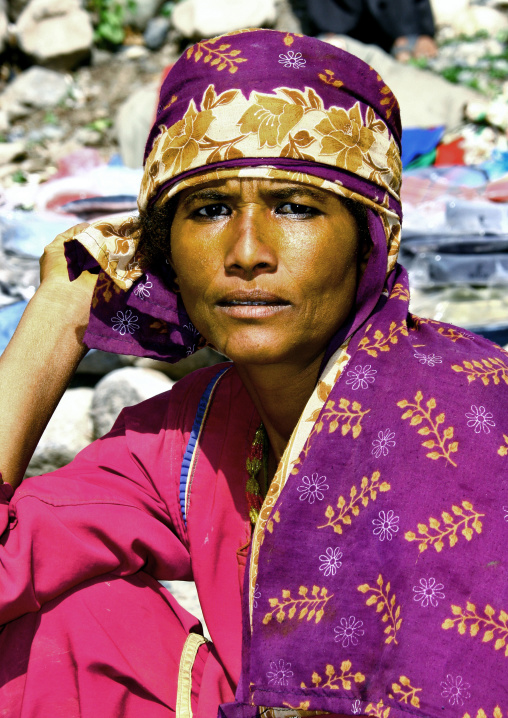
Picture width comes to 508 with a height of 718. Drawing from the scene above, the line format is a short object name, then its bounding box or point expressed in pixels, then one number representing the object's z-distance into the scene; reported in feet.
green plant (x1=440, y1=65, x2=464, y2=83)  24.48
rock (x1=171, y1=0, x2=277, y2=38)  27.02
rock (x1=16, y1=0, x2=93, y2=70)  28.19
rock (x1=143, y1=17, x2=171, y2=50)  29.46
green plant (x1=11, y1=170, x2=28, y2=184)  20.17
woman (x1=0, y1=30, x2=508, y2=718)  4.75
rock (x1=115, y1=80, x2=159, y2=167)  20.49
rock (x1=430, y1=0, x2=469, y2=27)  31.94
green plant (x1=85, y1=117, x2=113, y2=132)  25.18
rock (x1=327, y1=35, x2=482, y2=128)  19.66
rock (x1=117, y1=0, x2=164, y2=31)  29.58
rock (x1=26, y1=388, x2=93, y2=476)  11.53
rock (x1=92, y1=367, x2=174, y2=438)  11.51
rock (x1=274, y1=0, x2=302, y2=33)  30.22
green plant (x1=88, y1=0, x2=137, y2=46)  29.35
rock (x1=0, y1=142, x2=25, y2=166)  23.13
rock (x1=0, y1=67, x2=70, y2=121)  26.78
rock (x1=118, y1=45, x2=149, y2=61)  29.45
